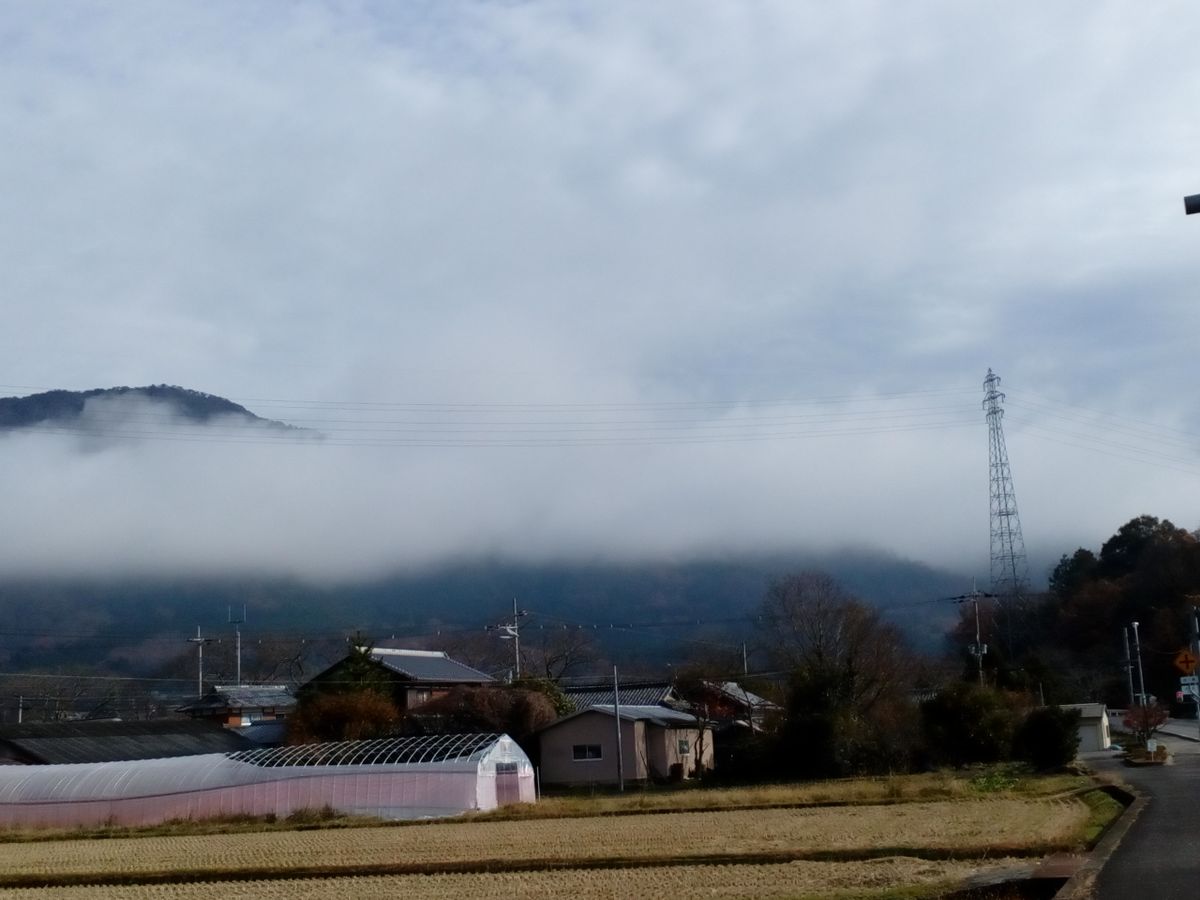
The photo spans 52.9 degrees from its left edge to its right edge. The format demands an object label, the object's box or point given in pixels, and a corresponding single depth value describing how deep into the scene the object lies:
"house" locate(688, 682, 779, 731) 56.22
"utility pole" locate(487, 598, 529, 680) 70.38
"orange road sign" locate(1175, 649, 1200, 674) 38.22
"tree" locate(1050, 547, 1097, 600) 96.69
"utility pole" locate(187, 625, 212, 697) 76.71
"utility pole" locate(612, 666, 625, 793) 48.34
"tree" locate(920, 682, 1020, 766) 47.94
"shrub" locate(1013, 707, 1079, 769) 43.91
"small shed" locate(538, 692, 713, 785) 51.81
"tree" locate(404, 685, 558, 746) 54.72
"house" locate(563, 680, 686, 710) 64.75
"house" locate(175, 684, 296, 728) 71.44
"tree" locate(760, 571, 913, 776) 47.00
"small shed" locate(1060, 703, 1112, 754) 60.12
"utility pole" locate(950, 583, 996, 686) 67.19
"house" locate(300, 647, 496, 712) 58.16
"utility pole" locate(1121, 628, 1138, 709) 71.25
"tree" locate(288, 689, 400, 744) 51.94
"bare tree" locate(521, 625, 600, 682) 86.56
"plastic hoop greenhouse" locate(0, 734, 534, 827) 37.59
